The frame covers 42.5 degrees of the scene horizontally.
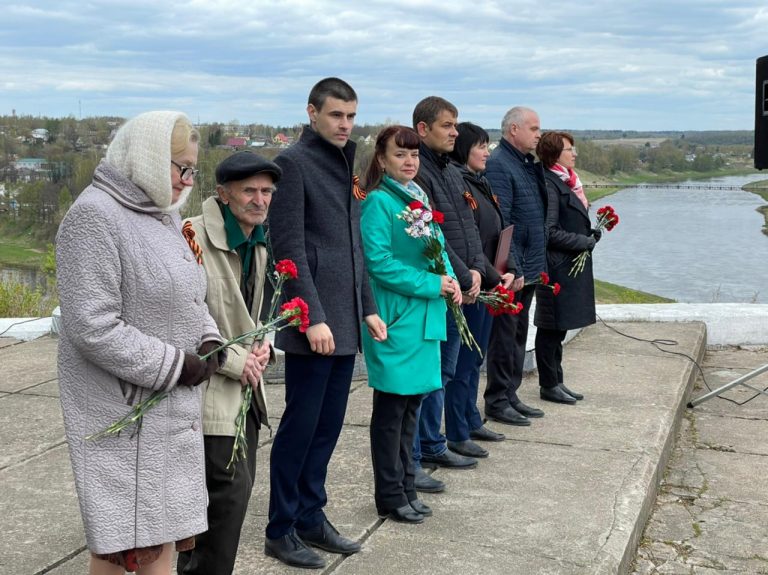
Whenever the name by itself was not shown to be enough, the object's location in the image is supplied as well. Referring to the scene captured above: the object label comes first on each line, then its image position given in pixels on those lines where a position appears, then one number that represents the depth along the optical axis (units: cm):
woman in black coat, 621
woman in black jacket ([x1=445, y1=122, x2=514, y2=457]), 505
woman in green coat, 404
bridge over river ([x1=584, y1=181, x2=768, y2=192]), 13162
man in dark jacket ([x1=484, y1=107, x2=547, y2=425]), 579
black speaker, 696
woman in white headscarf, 237
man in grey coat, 354
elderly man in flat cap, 294
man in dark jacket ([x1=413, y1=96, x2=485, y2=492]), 466
